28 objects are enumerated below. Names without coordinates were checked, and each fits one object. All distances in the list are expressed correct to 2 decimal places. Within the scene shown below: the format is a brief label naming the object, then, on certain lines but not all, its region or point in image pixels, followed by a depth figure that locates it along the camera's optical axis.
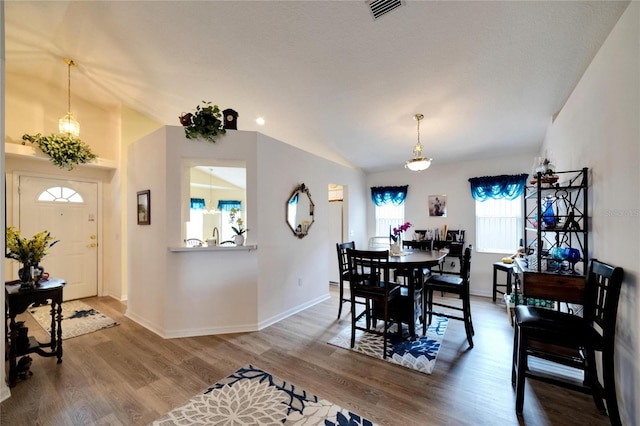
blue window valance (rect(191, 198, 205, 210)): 7.44
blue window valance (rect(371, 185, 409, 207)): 5.40
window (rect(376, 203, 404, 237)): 5.58
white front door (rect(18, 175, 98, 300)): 4.09
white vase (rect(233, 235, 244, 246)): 3.18
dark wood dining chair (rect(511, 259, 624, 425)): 1.59
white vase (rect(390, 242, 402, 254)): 3.39
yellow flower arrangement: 2.30
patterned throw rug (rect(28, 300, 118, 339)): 3.21
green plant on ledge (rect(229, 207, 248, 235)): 3.23
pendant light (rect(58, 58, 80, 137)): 3.77
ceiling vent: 2.02
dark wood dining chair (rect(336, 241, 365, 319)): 3.33
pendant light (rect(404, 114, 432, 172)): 3.38
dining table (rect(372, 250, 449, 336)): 2.74
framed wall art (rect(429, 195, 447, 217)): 5.05
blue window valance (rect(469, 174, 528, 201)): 4.32
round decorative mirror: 3.72
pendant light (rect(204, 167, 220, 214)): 7.59
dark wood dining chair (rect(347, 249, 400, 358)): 2.55
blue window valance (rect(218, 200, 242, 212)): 7.90
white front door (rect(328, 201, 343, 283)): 5.34
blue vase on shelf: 2.31
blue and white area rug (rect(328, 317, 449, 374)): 2.43
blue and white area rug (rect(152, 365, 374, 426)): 1.75
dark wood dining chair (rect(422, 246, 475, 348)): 2.78
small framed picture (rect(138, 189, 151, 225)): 3.29
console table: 2.17
